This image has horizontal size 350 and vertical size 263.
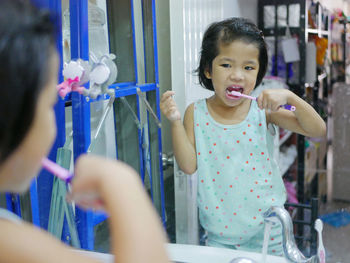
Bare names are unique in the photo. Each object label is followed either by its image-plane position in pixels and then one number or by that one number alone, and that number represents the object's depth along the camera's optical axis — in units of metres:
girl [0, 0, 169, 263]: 0.27
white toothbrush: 0.68
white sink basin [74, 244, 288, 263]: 0.67
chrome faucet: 0.63
